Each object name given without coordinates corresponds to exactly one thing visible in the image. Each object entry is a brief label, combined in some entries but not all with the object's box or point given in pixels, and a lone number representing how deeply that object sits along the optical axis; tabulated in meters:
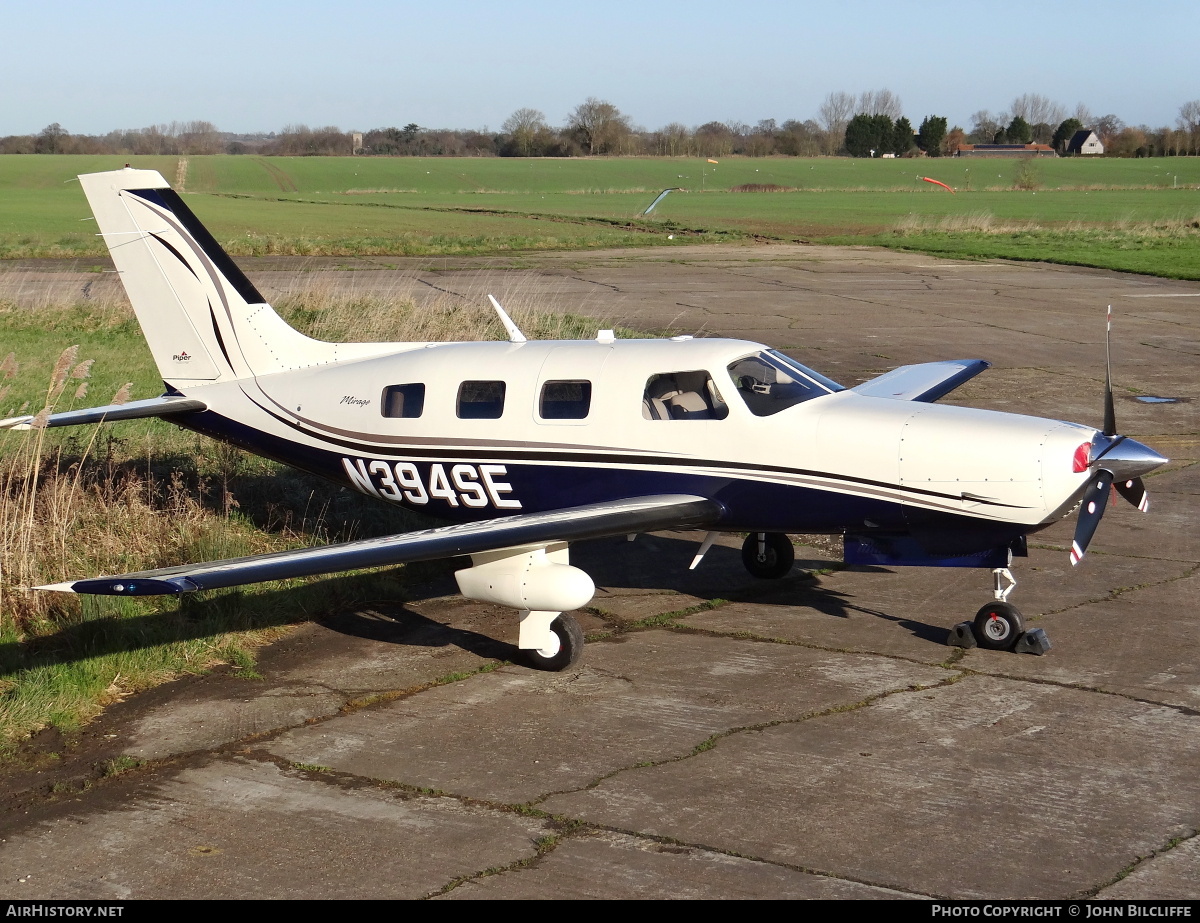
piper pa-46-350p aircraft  8.67
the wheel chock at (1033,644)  9.00
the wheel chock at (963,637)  9.25
